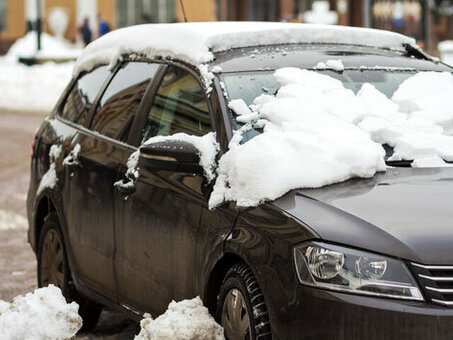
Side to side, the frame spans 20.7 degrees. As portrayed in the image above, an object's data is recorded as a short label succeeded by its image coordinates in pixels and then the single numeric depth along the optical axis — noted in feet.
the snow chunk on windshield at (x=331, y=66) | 18.40
